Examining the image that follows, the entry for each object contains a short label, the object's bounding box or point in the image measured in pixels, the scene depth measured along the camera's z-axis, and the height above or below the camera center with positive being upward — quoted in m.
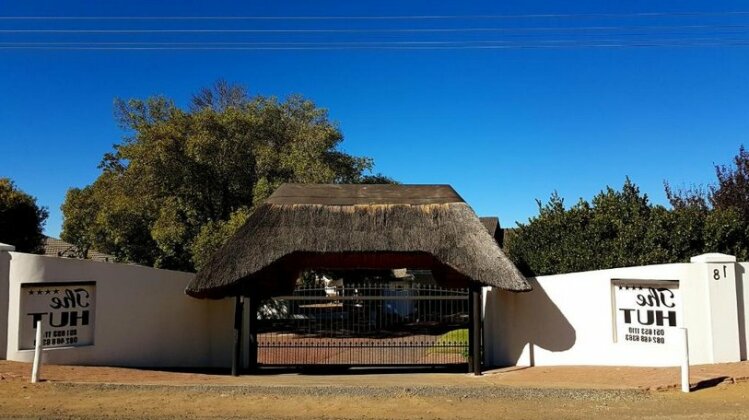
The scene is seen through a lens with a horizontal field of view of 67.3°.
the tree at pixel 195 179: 21.89 +4.15
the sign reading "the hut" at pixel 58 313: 10.45 -0.62
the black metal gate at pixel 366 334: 15.60 -1.97
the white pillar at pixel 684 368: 8.70 -1.39
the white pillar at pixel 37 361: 9.09 -1.32
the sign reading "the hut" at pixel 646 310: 10.74 -0.61
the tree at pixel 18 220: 25.42 +2.78
